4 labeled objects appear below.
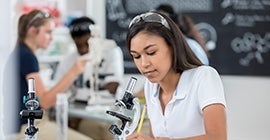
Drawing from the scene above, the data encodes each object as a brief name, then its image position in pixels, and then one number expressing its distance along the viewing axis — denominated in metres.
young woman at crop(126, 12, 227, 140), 1.85
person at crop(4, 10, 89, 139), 2.94
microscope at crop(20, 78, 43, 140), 1.78
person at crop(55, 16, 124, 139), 3.56
